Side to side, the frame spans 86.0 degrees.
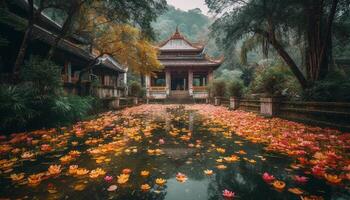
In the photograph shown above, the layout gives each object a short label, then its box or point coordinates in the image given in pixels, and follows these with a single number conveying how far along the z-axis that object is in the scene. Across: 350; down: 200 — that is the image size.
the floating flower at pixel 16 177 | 2.22
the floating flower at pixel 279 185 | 2.03
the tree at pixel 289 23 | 7.69
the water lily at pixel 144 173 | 2.38
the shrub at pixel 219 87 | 16.69
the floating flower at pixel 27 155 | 3.05
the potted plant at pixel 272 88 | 7.88
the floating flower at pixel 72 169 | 2.45
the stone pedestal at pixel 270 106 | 7.85
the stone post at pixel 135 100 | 19.80
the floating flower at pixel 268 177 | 2.23
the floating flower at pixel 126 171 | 2.45
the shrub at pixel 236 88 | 12.05
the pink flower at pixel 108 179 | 2.18
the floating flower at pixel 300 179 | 2.15
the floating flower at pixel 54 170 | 2.41
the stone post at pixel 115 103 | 13.69
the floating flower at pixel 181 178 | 2.27
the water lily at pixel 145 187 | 2.03
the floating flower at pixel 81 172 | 2.38
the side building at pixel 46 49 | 7.21
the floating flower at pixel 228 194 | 1.90
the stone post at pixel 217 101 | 17.17
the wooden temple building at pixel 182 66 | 26.53
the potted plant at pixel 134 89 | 20.94
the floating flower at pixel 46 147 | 3.50
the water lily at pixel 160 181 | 2.17
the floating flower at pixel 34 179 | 2.13
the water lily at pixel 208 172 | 2.46
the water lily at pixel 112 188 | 1.98
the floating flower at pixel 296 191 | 1.90
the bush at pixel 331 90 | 5.82
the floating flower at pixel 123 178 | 2.16
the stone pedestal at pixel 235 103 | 12.18
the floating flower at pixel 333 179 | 2.12
